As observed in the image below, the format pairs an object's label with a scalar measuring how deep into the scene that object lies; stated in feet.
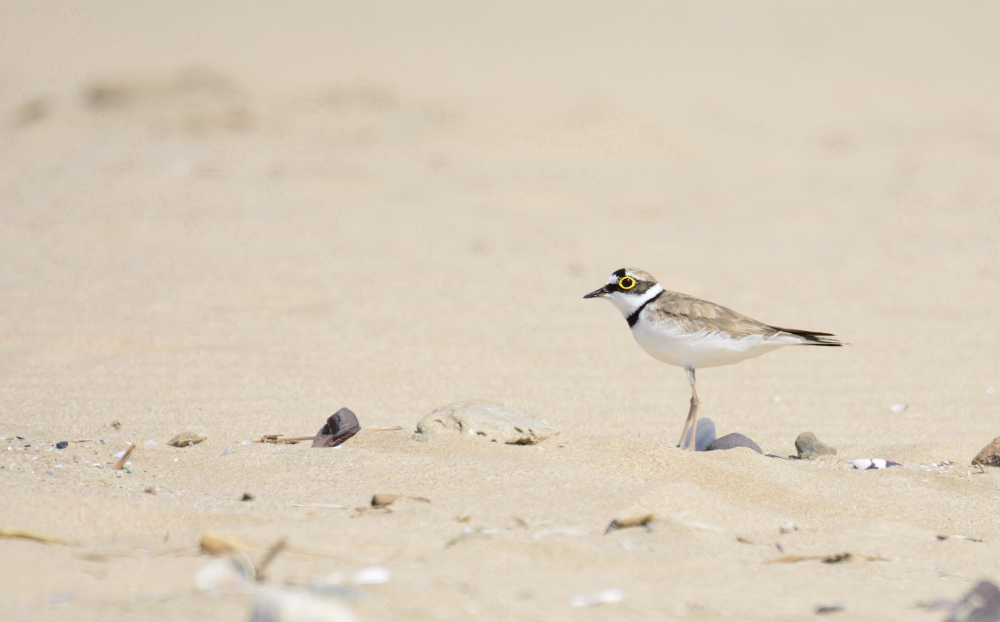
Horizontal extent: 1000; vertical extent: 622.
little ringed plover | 28.60
